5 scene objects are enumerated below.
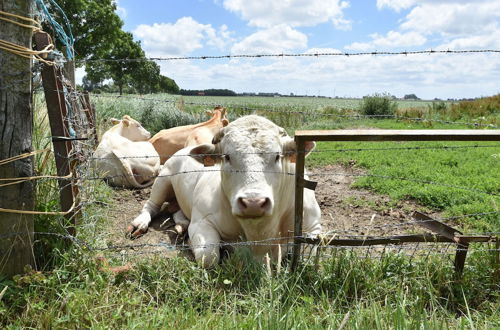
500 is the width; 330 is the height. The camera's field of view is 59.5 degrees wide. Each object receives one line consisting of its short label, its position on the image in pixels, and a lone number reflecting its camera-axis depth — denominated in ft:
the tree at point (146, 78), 121.65
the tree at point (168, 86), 179.83
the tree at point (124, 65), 115.63
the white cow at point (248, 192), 12.20
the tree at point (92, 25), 84.67
